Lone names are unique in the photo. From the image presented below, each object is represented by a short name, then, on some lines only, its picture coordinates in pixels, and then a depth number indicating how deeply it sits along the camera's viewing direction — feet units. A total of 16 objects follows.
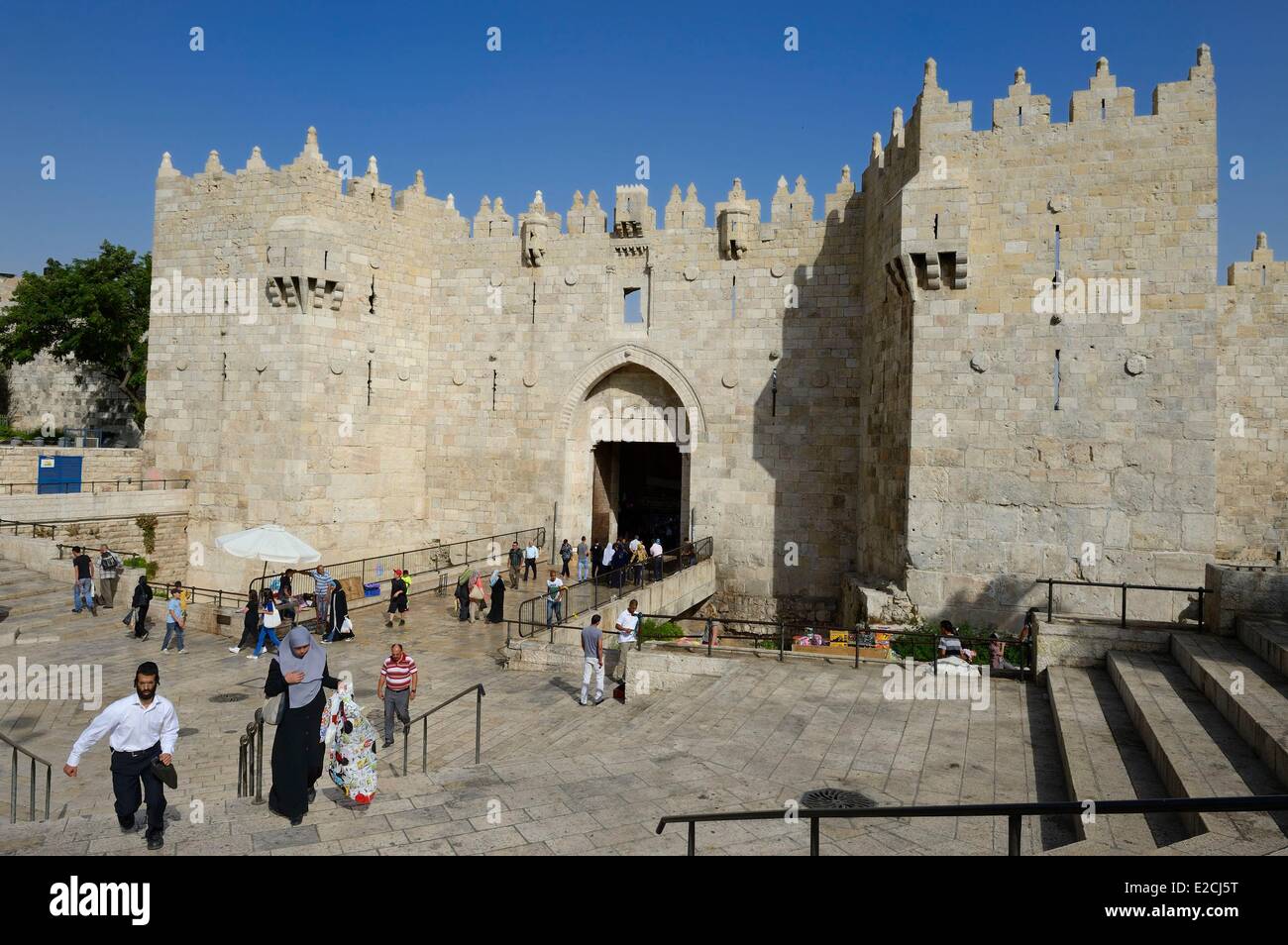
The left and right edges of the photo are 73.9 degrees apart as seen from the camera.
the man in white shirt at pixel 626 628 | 41.87
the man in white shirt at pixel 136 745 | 20.77
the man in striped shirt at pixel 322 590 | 54.03
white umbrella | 48.88
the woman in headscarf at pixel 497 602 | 58.18
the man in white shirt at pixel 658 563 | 61.67
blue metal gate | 68.49
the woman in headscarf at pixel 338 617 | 51.56
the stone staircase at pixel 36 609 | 48.57
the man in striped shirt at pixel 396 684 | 31.42
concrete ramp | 46.26
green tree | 106.63
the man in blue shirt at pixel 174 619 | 47.03
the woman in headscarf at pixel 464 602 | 59.31
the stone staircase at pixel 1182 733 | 19.40
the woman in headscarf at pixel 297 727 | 22.56
